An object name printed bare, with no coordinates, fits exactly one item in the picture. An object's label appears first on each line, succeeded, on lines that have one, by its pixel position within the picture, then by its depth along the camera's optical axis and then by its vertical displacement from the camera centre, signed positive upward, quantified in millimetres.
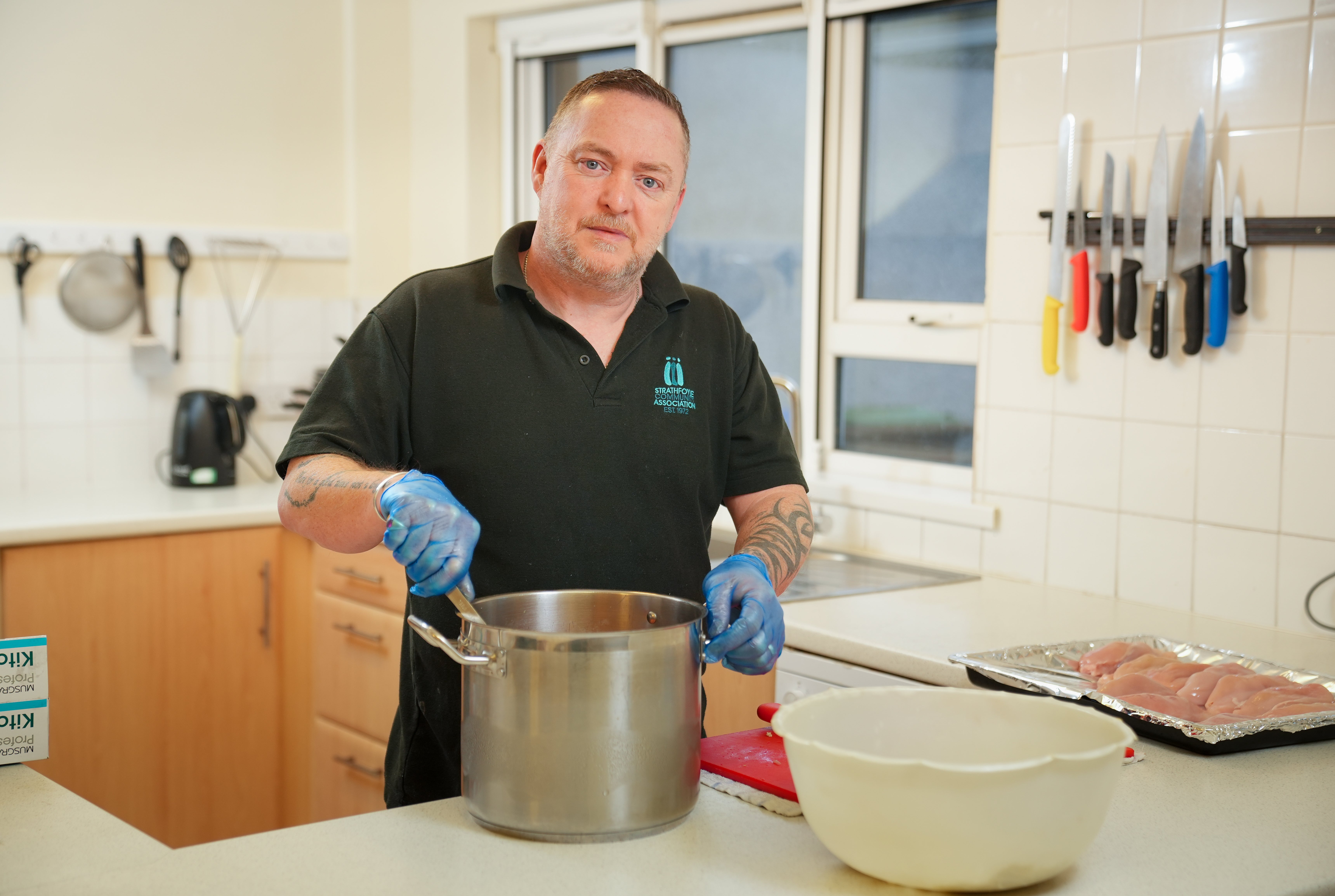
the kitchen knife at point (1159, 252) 1998 +209
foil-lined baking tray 1294 -370
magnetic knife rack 1837 +228
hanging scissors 2887 +248
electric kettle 2967 -186
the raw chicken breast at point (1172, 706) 1349 -364
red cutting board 1155 -384
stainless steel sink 2223 -386
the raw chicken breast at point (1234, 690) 1391 -358
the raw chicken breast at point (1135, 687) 1431 -361
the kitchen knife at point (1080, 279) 2127 +171
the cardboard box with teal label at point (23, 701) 1186 -331
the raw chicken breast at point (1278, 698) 1364 -358
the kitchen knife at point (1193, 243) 1941 +219
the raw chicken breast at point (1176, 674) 1476 -358
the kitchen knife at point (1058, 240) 2123 +241
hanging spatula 3049 +33
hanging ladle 3104 +280
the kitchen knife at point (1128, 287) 2053 +154
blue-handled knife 1926 +170
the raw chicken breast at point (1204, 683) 1428 -358
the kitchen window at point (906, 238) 2479 +290
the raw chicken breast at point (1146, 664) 1508 -357
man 1408 -37
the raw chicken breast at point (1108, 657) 1567 -360
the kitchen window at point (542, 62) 3098 +821
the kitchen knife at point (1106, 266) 2074 +193
